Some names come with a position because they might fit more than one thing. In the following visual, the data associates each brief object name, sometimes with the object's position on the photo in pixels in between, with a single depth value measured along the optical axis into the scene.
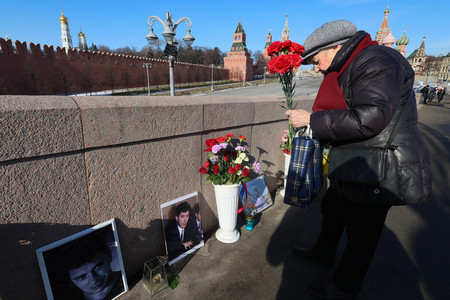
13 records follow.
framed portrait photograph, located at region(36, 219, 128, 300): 1.69
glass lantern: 2.05
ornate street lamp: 10.33
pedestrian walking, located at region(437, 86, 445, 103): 24.16
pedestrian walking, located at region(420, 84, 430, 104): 22.58
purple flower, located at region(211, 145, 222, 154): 2.39
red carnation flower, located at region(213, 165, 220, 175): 2.51
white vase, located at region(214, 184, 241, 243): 2.64
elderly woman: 1.31
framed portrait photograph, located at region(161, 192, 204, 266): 2.41
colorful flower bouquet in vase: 2.57
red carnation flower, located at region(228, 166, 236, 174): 2.51
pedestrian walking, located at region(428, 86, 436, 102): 24.03
